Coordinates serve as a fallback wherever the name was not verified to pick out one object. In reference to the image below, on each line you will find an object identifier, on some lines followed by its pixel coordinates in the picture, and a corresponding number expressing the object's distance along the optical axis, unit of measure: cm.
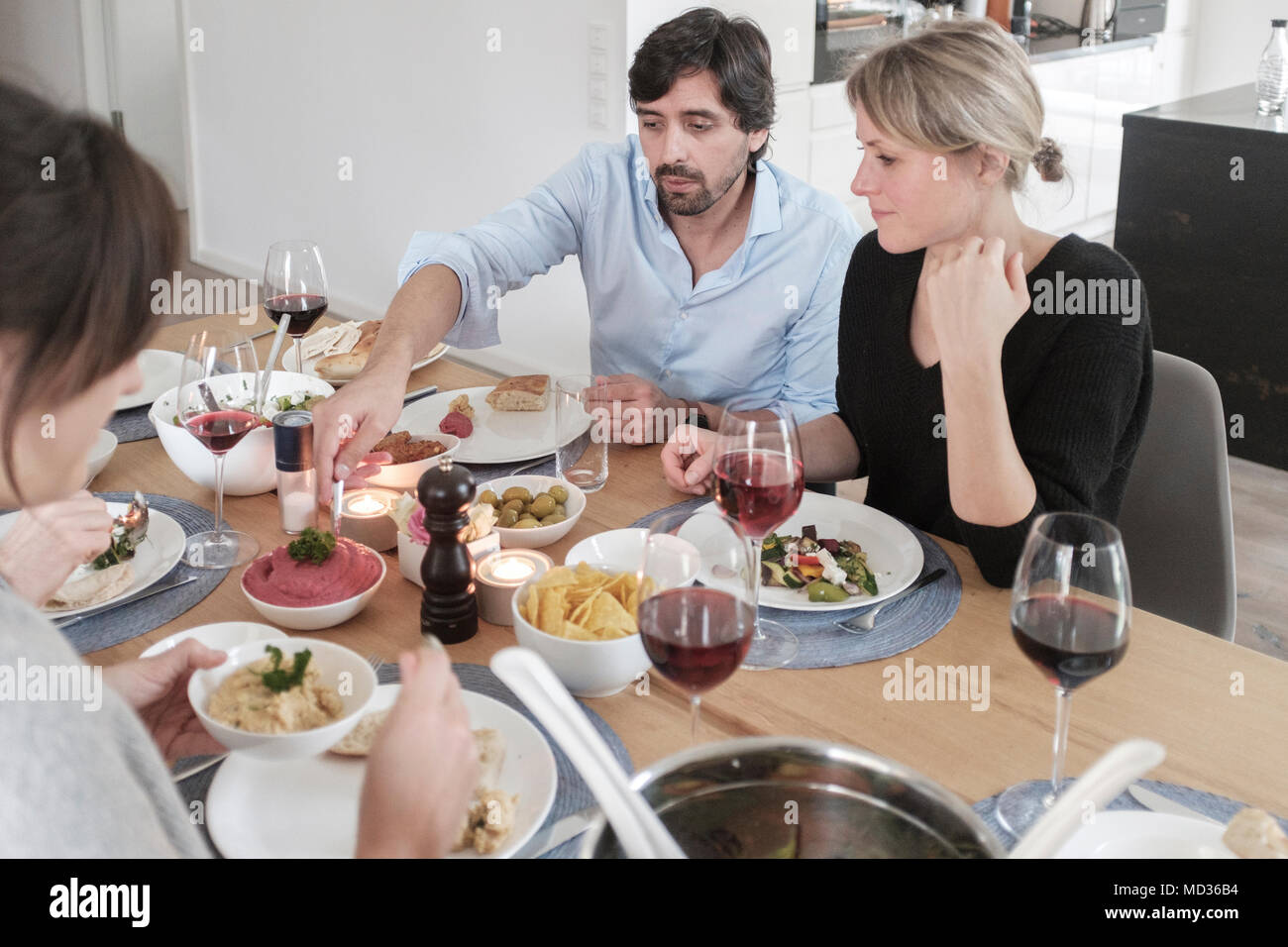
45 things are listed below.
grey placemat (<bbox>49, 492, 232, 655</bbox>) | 121
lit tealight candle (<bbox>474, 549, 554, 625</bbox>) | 124
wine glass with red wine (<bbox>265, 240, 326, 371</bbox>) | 171
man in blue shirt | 203
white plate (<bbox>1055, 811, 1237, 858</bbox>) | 90
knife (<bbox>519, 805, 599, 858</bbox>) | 92
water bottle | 369
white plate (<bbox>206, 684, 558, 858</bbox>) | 93
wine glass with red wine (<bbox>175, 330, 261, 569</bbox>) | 137
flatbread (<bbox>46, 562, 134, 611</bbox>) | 126
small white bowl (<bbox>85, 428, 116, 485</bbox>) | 157
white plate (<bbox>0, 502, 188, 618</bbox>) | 132
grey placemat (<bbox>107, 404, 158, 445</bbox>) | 174
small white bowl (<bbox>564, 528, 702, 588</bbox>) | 132
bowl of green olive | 139
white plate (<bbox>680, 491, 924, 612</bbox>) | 129
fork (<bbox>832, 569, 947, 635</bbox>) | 124
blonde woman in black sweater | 136
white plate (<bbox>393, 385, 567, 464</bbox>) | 167
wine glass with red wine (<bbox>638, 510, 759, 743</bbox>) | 89
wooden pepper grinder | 118
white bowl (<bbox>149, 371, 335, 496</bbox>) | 151
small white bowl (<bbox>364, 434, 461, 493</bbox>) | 153
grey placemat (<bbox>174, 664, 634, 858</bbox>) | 97
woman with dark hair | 70
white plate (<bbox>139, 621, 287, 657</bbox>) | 115
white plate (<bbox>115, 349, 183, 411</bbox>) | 183
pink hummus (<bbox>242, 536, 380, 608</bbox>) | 124
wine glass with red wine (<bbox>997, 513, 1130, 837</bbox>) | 91
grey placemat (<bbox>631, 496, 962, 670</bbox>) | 119
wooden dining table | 103
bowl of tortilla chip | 108
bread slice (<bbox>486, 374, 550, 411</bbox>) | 181
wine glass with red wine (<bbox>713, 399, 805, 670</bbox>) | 118
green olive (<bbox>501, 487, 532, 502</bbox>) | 145
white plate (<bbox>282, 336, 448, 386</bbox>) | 188
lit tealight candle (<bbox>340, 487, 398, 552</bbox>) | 142
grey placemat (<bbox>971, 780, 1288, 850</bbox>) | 96
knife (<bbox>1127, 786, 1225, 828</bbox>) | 95
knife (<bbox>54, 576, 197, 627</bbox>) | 125
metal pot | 68
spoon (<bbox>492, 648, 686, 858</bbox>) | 65
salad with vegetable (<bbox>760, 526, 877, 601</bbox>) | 130
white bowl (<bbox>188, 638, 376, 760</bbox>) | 94
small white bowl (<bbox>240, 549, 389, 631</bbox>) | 121
